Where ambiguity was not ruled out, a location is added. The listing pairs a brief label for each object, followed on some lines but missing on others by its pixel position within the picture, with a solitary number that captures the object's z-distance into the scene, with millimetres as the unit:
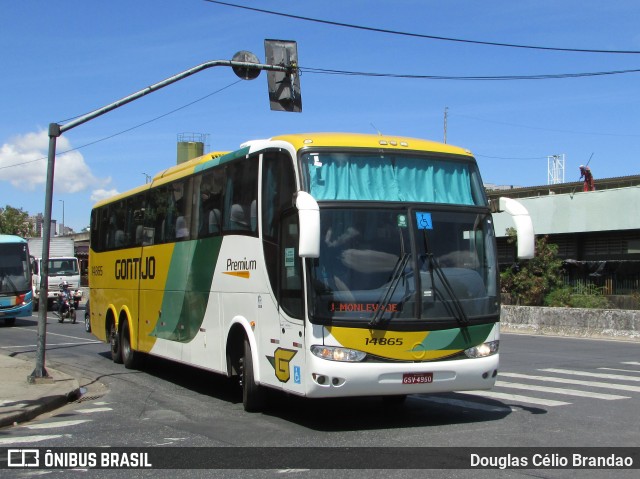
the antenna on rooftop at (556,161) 56031
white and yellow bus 8859
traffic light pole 13805
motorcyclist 32844
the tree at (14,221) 96056
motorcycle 32750
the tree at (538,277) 28875
